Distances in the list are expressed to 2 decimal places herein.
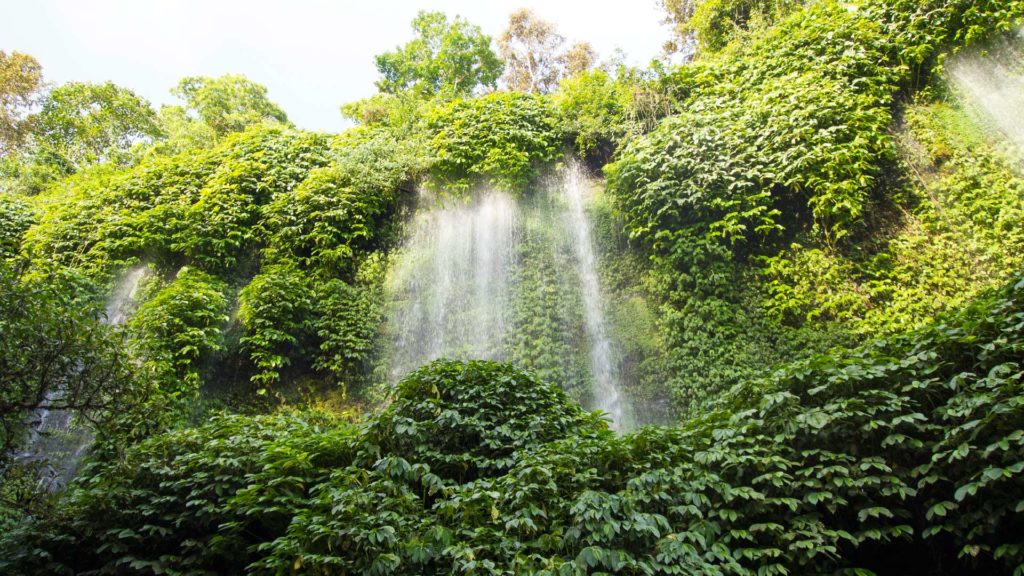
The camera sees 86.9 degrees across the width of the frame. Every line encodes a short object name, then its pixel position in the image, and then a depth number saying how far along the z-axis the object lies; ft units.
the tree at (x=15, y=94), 59.88
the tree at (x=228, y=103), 55.26
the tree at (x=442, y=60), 60.39
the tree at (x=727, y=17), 34.71
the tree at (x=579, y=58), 67.97
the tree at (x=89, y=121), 57.16
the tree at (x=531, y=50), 70.33
